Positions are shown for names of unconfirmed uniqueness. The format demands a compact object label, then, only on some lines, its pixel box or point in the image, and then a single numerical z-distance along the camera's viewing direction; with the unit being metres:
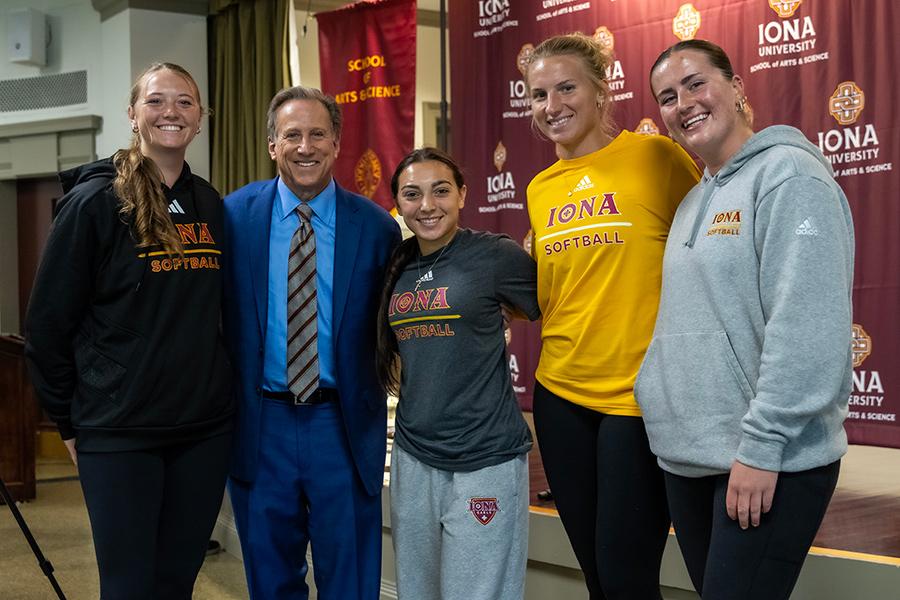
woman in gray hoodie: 1.42
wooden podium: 5.20
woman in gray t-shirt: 1.99
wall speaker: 6.73
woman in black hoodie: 1.96
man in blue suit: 2.18
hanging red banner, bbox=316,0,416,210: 5.18
